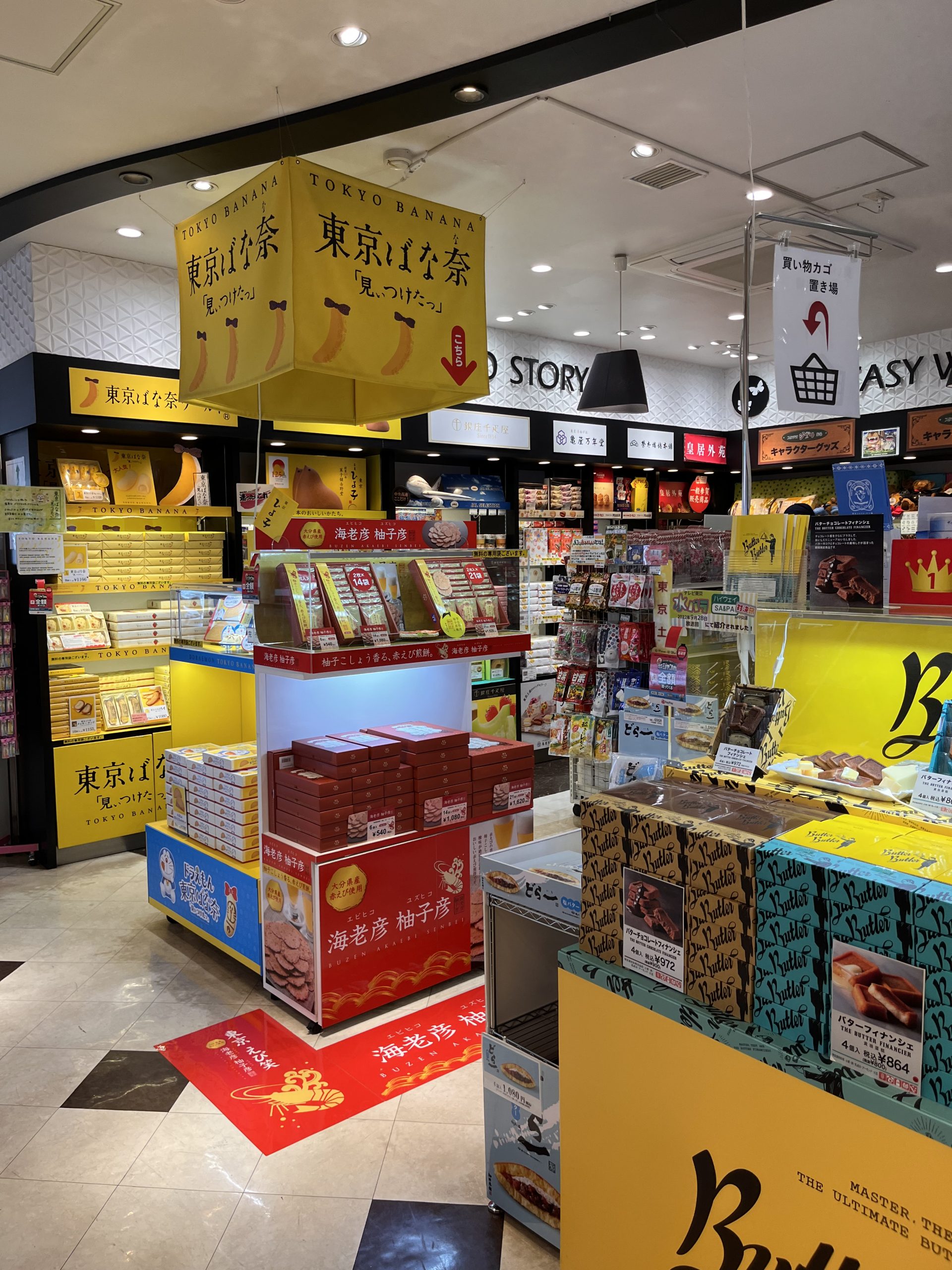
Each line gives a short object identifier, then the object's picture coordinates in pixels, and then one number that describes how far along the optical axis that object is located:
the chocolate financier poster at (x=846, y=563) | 1.97
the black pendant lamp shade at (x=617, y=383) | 6.10
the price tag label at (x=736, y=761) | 1.93
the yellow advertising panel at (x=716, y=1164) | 1.36
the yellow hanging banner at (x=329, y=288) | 3.03
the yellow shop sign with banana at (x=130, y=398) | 5.26
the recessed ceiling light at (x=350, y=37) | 3.00
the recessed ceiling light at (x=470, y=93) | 3.31
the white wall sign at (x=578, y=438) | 8.07
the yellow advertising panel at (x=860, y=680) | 1.95
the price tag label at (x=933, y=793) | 1.64
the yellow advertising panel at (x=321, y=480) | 6.35
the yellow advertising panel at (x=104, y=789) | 5.28
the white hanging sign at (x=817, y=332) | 2.74
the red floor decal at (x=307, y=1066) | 2.81
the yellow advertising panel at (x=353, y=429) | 6.18
